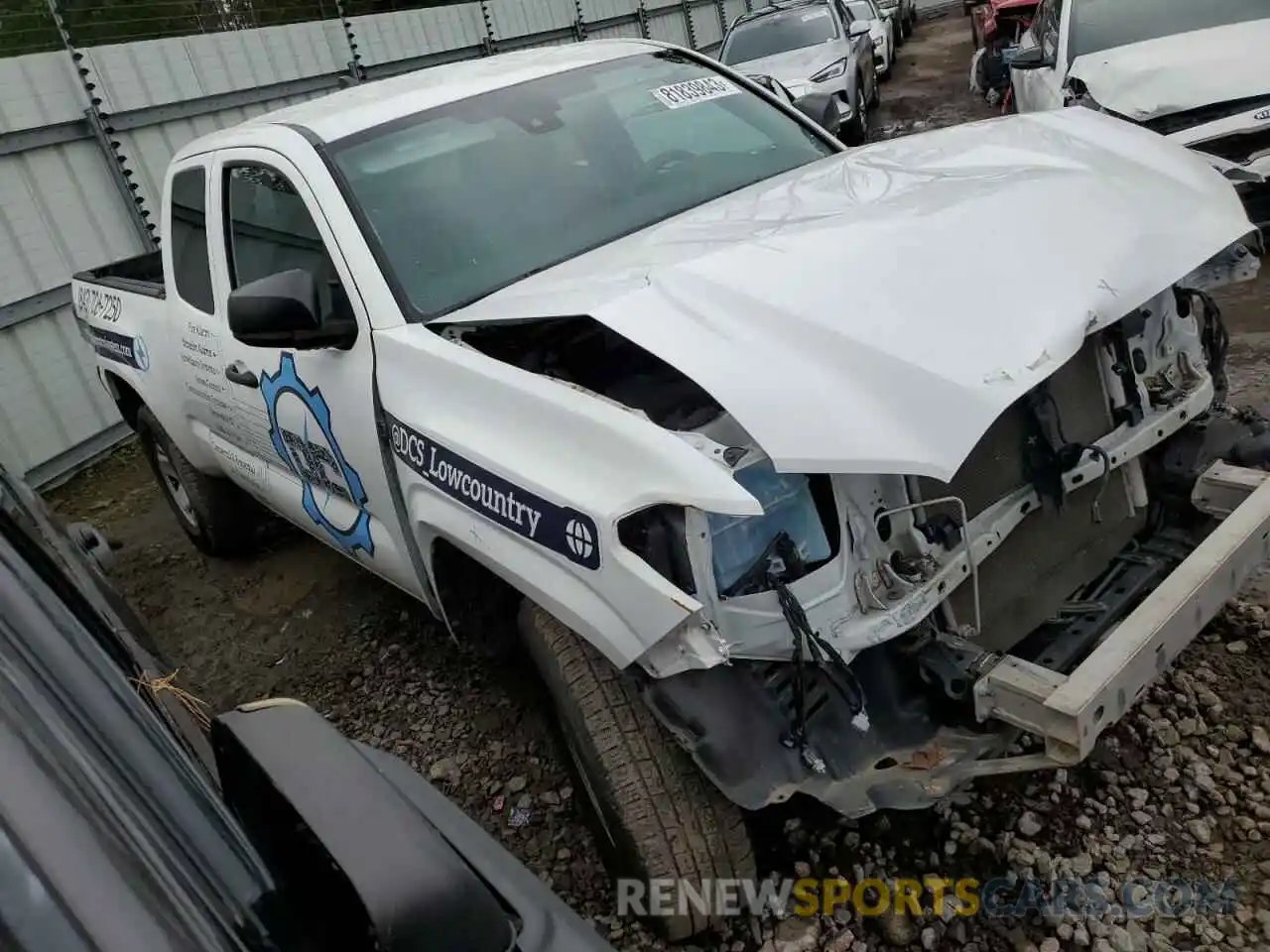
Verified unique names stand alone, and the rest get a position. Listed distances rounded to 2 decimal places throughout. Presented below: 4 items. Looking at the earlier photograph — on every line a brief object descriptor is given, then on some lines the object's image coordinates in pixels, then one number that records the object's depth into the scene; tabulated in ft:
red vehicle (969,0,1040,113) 30.63
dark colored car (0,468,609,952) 2.81
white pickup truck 6.01
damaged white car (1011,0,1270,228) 15.89
